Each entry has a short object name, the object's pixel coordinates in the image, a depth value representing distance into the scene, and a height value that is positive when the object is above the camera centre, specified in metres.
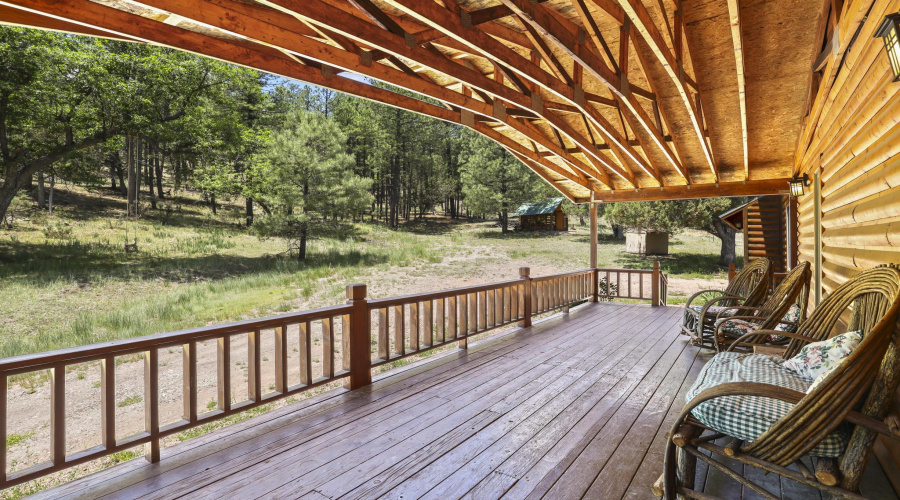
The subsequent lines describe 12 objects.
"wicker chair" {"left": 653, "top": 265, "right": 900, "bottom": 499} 1.45 -0.60
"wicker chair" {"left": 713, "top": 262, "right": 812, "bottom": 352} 3.36 -0.64
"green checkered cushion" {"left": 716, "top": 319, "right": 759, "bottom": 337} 3.94 -0.76
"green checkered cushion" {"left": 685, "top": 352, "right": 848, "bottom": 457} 1.65 -0.67
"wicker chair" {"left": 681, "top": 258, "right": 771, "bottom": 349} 4.35 -0.60
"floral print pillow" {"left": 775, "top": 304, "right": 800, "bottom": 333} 3.89 -0.74
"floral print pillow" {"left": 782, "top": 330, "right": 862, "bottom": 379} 1.94 -0.54
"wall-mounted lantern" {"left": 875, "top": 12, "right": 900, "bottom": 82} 1.58 +0.81
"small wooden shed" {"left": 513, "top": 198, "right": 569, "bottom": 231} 29.79 +2.29
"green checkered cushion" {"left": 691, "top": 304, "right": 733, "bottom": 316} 4.72 -0.74
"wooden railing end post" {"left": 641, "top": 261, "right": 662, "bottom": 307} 8.03 -0.77
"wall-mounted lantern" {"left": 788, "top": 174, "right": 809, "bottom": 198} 5.23 +0.78
